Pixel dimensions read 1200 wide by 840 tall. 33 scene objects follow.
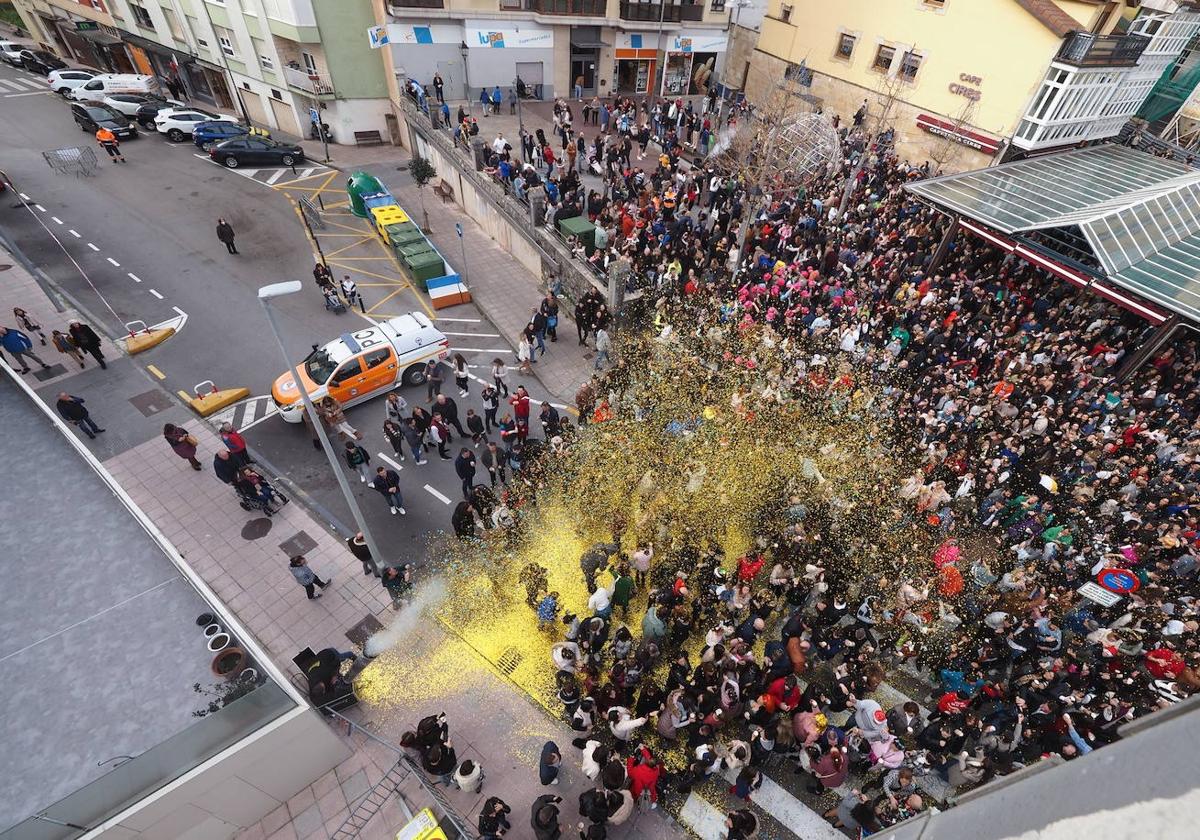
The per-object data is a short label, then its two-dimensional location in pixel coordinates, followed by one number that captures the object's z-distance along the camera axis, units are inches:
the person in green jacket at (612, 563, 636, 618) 385.1
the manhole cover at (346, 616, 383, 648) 412.2
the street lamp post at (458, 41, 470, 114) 1175.0
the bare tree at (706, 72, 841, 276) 832.3
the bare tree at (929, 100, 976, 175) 1018.7
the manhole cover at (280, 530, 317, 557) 465.1
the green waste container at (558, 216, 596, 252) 751.1
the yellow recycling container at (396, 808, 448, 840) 270.1
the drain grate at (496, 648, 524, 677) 396.5
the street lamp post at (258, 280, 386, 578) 309.9
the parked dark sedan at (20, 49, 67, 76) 1422.2
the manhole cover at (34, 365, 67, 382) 604.4
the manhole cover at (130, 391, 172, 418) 583.2
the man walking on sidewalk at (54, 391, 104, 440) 504.7
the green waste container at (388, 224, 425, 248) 831.1
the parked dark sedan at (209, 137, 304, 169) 1079.6
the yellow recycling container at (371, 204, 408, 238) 872.3
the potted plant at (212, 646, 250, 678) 269.4
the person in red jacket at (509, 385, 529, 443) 531.5
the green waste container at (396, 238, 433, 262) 806.5
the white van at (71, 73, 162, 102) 1211.9
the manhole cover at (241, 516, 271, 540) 474.3
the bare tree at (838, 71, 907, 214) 1016.2
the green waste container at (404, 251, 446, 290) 790.5
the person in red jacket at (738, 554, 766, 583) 411.8
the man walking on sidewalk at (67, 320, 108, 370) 581.6
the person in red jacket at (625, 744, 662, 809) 300.2
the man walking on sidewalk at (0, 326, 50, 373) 569.9
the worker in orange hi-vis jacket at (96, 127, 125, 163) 1028.5
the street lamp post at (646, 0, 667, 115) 1302.9
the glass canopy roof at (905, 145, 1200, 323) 566.3
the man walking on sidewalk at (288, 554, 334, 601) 405.4
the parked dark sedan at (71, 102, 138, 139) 1110.4
